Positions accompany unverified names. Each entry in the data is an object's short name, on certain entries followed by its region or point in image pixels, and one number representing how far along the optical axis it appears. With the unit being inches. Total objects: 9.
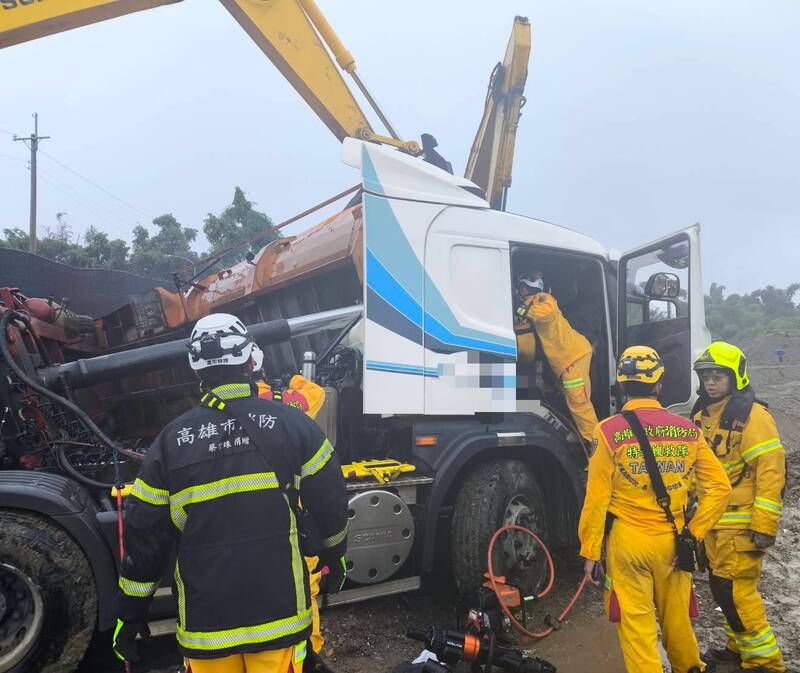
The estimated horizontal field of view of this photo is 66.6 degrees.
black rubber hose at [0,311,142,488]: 125.8
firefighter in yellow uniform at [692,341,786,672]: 124.0
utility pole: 914.7
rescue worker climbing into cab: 166.2
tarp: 197.3
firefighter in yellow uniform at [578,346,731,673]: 107.0
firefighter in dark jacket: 70.6
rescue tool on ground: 119.5
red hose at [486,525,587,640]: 134.6
